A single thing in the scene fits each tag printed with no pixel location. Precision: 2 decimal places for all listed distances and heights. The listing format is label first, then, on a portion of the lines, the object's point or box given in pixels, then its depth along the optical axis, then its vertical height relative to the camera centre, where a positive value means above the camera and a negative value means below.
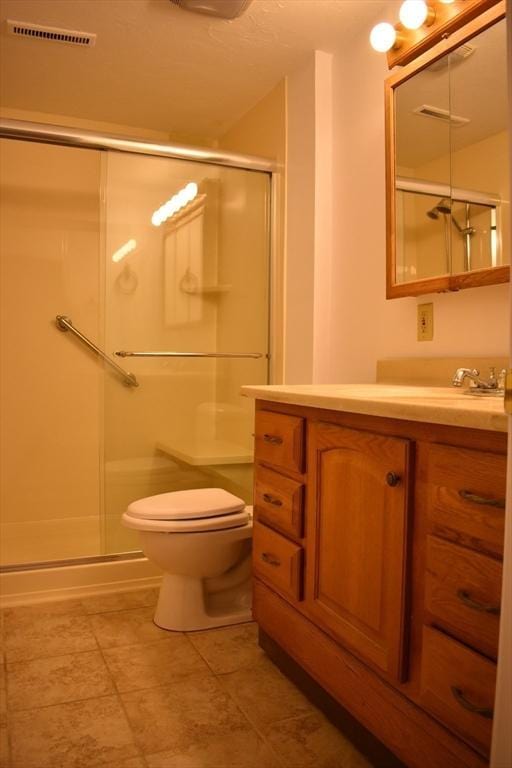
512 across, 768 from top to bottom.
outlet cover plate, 1.96 +0.11
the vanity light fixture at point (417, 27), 1.79 +1.01
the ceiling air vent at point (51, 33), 2.31 +1.22
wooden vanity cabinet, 1.04 -0.44
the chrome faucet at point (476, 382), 1.51 -0.06
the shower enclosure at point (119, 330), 2.64 +0.11
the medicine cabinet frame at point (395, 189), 1.68 +0.56
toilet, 2.04 -0.68
